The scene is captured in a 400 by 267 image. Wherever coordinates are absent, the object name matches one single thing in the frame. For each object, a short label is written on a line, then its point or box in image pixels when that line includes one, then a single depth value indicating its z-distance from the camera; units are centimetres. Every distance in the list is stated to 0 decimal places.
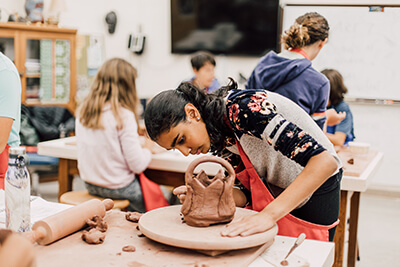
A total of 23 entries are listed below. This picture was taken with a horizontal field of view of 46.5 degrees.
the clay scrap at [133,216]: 151
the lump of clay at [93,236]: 131
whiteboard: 464
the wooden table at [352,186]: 237
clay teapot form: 130
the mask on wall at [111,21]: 582
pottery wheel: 120
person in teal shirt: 175
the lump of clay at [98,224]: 141
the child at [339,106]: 336
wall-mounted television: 514
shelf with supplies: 495
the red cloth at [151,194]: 289
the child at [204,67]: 424
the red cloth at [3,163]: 189
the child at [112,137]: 274
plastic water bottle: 132
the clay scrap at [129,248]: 126
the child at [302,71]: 242
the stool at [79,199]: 277
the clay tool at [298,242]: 131
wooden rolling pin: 128
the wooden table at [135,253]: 120
